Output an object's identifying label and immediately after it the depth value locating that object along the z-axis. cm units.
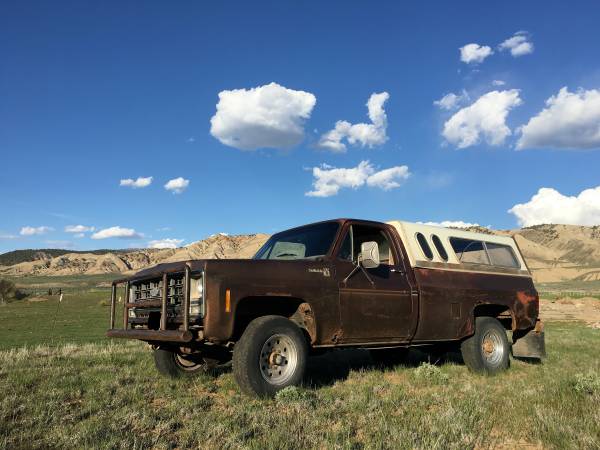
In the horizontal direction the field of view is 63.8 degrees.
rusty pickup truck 509
